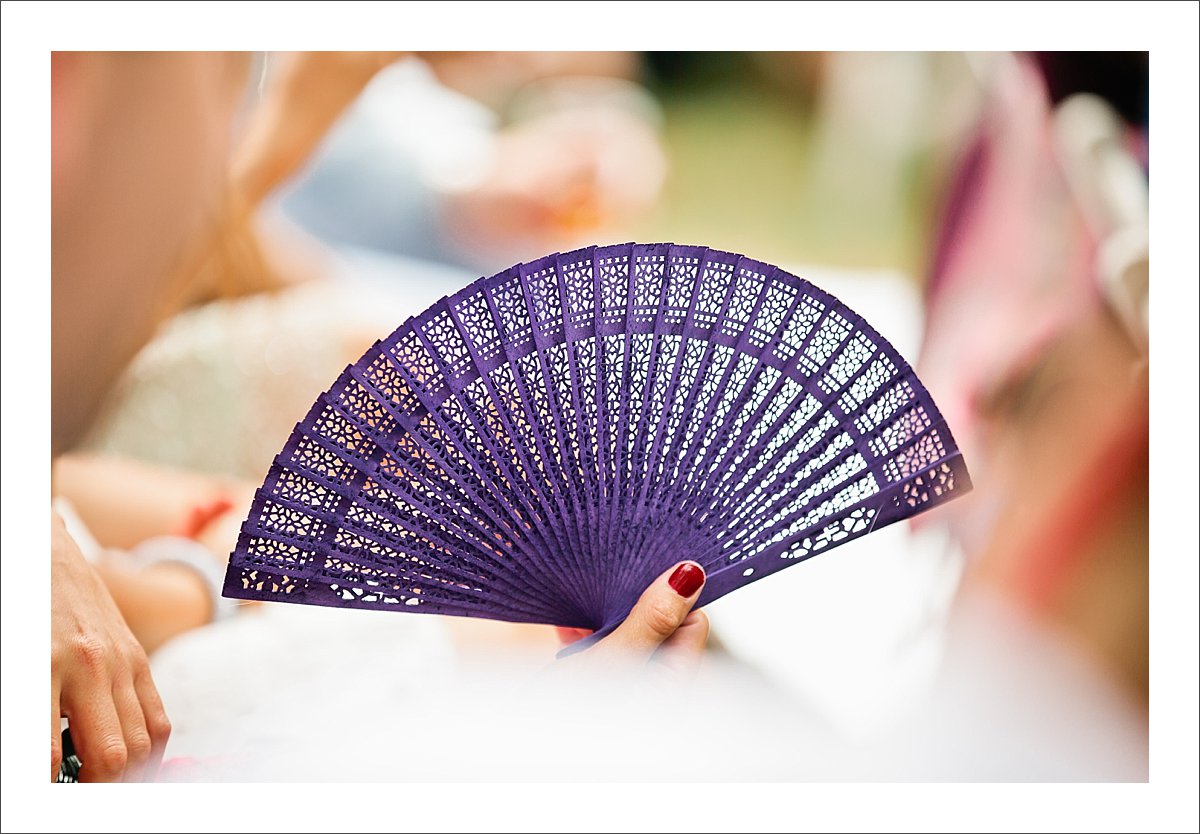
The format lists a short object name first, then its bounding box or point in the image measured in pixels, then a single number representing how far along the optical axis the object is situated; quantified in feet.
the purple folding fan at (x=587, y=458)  6.87
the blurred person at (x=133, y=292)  7.29
